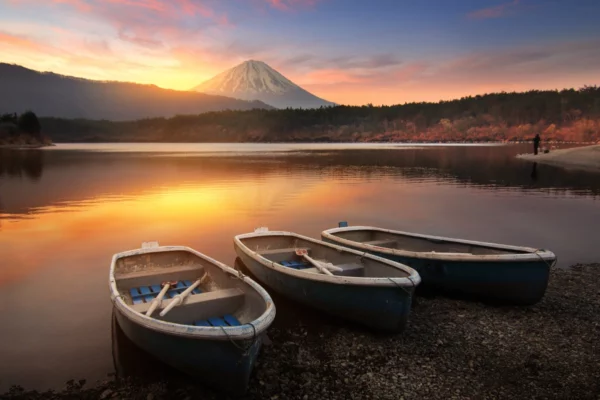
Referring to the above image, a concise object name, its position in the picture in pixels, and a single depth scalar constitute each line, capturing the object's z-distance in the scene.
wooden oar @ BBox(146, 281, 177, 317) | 8.05
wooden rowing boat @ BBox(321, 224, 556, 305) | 10.14
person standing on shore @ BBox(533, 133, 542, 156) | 70.49
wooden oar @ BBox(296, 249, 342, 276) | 10.57
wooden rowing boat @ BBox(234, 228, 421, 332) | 8.75
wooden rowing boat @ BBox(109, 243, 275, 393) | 6.66
